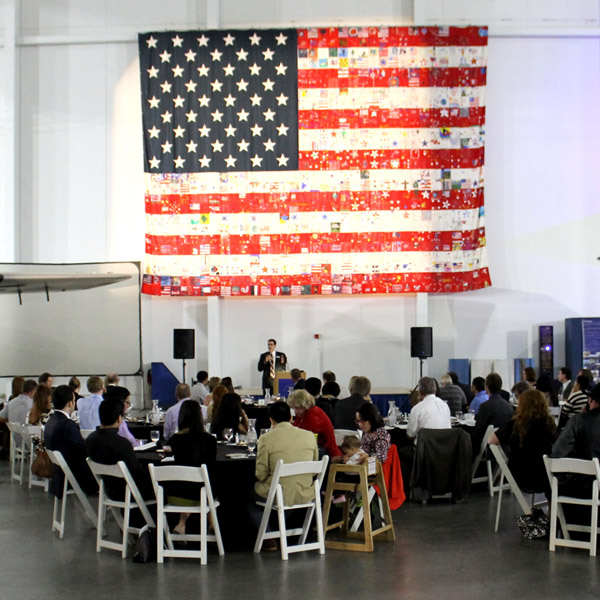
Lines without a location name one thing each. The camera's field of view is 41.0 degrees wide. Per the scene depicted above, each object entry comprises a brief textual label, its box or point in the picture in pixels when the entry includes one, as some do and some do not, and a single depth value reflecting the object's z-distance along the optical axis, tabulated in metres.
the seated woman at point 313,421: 6.48
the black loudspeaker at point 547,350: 13.10
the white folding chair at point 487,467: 7.61
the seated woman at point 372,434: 6.37
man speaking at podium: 12.85
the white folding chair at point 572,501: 5.57
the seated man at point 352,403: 7.90
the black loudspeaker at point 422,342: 12.44
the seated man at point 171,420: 7.73
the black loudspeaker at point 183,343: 12.84
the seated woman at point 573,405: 7.50
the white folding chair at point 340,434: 7.27
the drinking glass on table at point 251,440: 6.42
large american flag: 13.37
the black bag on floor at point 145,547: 5.67
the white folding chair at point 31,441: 8.01
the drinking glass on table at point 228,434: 6.96
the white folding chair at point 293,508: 5.60
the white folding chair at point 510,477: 6.24
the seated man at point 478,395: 9.13
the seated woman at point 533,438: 6.18
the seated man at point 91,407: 8.23
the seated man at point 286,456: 5.75
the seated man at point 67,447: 6.51
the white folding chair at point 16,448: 8.91
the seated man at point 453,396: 9.15
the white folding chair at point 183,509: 5.42
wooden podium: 12.30
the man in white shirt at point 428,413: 7.54
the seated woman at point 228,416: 7.22
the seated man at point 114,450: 5.82
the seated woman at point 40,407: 8.26
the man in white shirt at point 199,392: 10.09
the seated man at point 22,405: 9.45
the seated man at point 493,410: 7.83
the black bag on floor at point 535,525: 6.15
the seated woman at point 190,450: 5.66
